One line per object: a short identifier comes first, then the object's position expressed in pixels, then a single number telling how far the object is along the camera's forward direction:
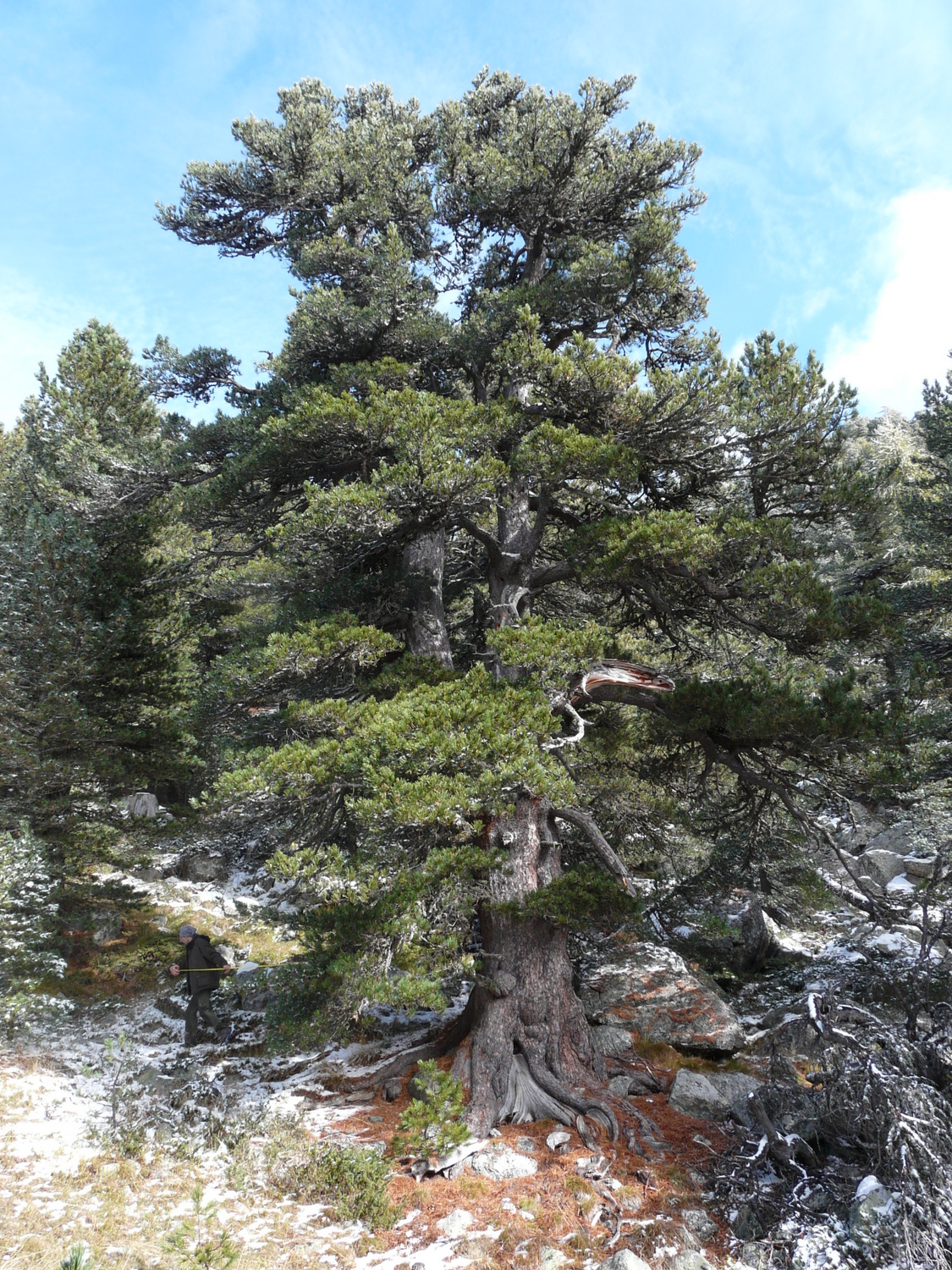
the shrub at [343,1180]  6.09
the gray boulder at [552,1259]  5.45
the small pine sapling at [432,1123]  6.22
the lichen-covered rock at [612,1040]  9.74
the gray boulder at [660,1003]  9.98
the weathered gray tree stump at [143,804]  16.81
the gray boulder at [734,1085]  8.01
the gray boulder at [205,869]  17.89
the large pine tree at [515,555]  6.97
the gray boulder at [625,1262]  5.13
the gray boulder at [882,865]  17.98
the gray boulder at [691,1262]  5.20
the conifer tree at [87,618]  11.05
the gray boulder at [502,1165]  6.71
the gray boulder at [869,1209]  5.04
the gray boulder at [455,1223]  5.88
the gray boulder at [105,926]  14.05
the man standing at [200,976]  10.62
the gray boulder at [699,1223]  5.79
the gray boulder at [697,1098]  7.99
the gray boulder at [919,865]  16.91
